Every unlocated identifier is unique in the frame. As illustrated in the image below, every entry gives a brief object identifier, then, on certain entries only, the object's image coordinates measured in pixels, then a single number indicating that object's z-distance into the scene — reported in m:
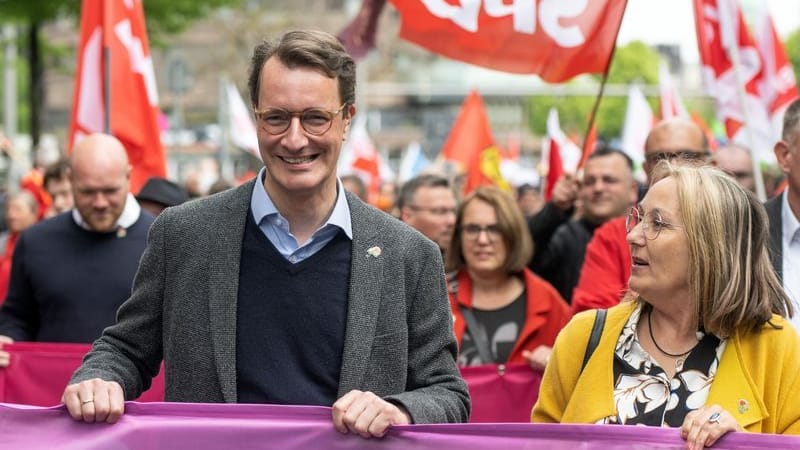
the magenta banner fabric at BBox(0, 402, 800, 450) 3.39
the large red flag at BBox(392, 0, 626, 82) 6.81
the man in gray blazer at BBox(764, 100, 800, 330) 4.79
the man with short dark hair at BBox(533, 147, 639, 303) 7.88
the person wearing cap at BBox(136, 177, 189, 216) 8.08
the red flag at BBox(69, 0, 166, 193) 8.38
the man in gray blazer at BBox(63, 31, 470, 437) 3.43
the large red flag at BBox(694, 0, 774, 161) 8.43
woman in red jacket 6.46
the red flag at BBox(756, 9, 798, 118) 9.19
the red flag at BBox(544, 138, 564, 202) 10.19
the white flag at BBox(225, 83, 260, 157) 15.43
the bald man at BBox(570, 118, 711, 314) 5.69
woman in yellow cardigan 3.52
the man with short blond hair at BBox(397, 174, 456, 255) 7.48
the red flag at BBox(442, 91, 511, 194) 14.38
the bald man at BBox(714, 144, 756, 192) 9.46
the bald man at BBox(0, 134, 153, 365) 6.07
